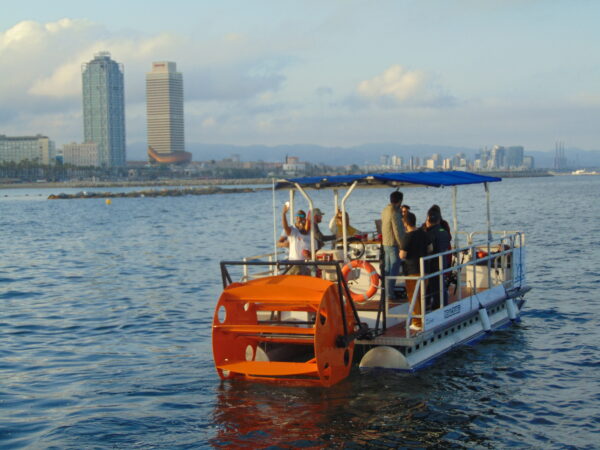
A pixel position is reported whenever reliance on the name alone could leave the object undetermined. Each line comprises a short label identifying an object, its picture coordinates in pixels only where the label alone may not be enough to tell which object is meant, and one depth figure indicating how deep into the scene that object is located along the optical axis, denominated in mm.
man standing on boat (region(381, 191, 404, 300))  13844
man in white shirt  14445
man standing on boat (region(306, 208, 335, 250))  14570
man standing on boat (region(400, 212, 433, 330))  13695
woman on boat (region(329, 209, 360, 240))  15227
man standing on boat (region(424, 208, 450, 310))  14125
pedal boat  12219
